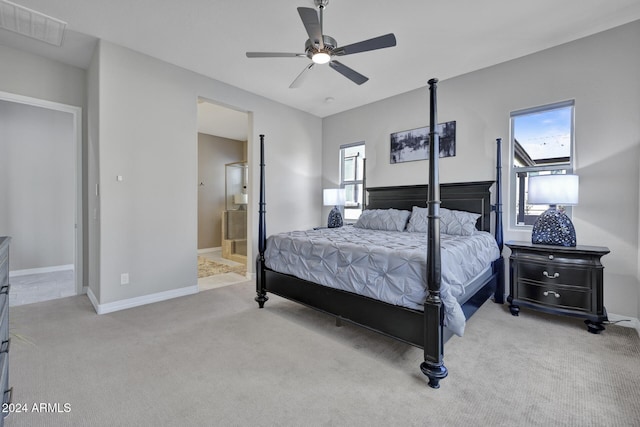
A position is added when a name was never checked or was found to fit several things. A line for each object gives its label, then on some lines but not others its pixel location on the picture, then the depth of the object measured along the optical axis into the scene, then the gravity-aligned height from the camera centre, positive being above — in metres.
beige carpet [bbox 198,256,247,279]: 4.90 -1.11
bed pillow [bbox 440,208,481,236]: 3.33 -0.15
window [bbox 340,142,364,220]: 5.26 +0.63
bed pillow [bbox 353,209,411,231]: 3.93 -0.15
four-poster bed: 1.84 -0.59
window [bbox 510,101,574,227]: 3.20 +0.74
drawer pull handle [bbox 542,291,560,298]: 2.76 -0.82
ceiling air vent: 2.57 +1.80
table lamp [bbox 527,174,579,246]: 2.73 +0.08
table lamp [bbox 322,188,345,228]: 4.88 +0.13
